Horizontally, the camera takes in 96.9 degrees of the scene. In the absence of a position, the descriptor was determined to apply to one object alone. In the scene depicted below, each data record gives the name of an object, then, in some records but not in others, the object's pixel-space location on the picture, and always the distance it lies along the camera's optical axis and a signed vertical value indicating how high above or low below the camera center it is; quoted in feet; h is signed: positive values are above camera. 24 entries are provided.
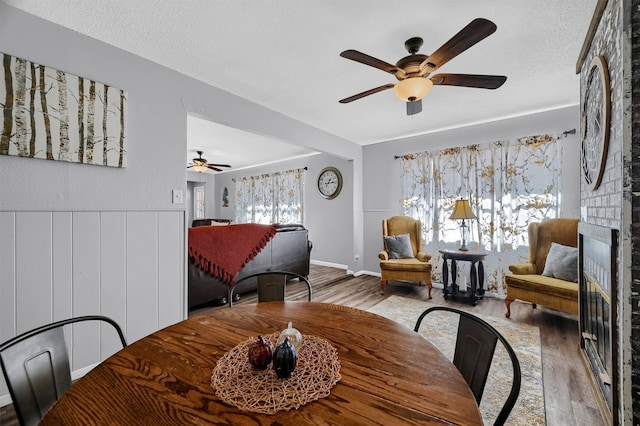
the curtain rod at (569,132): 10.68 +3.00
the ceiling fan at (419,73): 5.68 +3.14
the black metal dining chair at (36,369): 2.83 -1.71
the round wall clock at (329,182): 17.72 +1.88
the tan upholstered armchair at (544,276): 8.61 -2.23
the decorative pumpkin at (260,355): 2.88 -1.46
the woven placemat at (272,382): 2.42 -1.62
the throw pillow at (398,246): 13.35 -1.66
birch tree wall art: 5.46 +2.03
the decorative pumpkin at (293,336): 3.12 -1.39
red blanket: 10.52 -1.40
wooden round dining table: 2.24 -1.63
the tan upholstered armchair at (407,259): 12.05 -2.20
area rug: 5.37 -3.70
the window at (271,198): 20.56 +1.08
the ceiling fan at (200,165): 17.98 +3.10
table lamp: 11.59 -0.03
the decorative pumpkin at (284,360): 2.75 -1.45
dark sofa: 10.45 -2.43
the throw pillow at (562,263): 9.10 -1.71
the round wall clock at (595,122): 4.65 +1.70
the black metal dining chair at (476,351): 2.97 -1.57
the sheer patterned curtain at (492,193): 11.32 +0.81
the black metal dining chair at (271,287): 5.74 -1.54
